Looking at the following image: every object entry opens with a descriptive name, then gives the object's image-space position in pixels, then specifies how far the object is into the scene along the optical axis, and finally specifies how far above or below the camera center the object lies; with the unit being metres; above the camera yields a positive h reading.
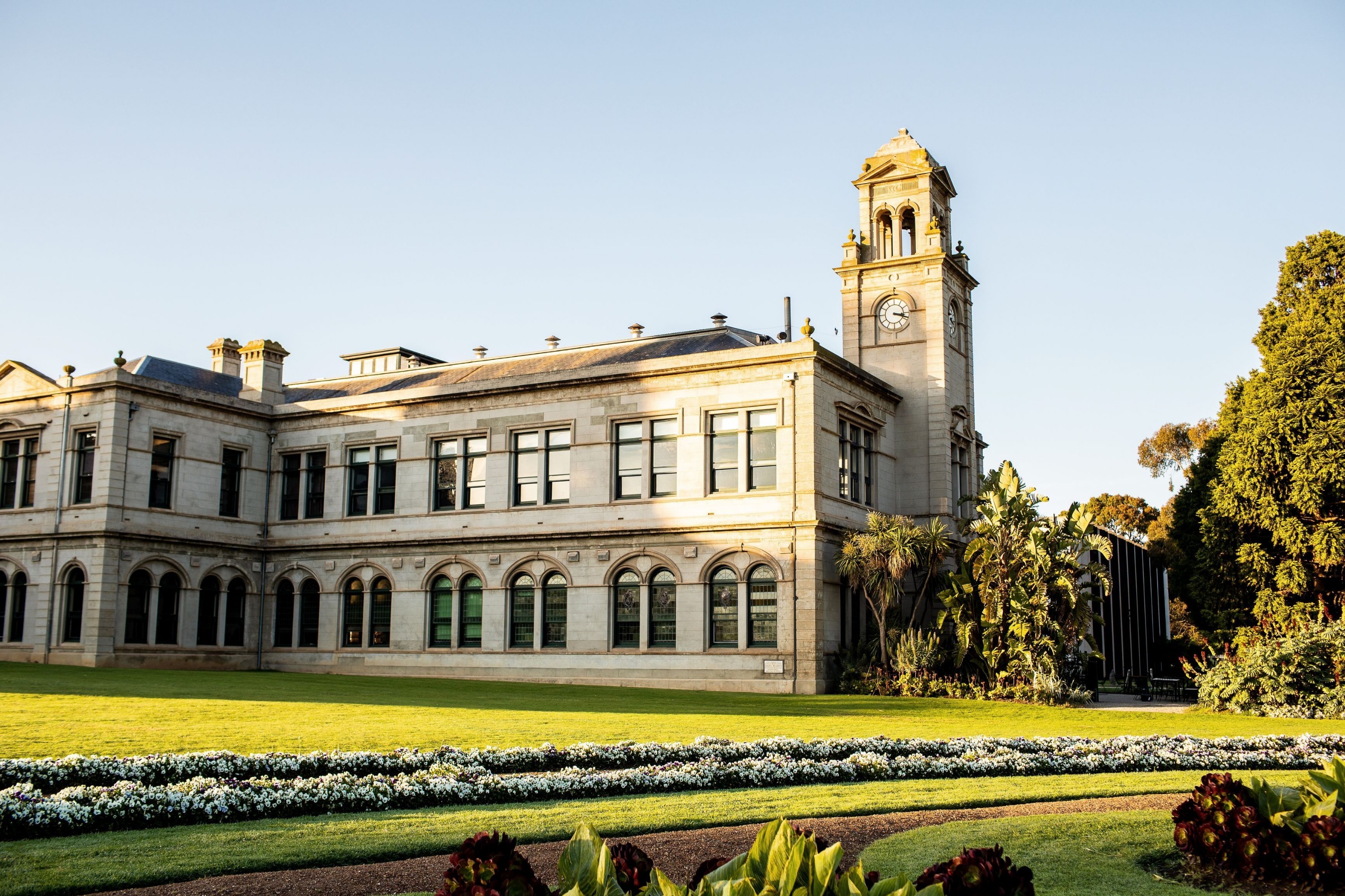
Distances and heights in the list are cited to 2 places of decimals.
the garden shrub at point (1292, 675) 26.34 -1.04
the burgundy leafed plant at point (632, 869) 4.63 -0.96
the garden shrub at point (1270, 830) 8.40 -1.48
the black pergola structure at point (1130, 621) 48.22 +0.33
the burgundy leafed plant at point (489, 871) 4.69 -1.01
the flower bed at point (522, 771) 10.95 -1.71
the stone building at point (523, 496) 33.44 +3.98
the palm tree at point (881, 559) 30.86 +1.78
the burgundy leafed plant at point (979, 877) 5.05 -1.07
